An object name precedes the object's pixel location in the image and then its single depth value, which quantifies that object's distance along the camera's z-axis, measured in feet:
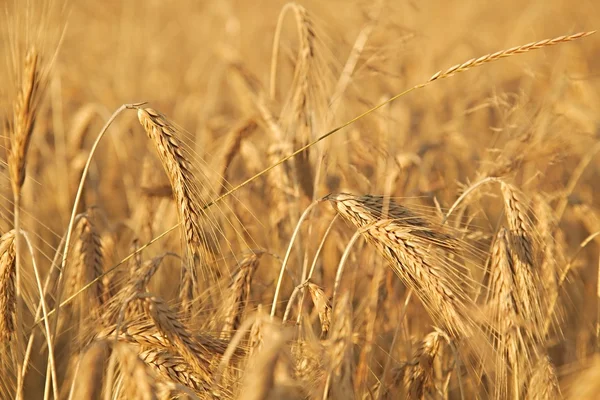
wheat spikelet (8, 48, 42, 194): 2.76
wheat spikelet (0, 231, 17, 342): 2.87
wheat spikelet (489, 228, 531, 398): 2.92
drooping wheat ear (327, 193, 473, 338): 2.80
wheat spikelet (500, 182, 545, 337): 2.94
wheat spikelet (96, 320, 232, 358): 2.81
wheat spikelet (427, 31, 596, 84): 2.80
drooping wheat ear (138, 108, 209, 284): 2.82
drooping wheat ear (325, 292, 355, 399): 2.67
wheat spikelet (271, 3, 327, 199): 3.42
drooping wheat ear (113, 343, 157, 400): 2.54
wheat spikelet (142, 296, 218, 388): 2.75
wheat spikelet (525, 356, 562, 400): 2.93
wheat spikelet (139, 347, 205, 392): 2.83
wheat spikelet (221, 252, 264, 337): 3.05
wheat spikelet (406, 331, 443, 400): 2.96
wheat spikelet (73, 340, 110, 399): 2.53
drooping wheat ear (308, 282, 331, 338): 2.89
